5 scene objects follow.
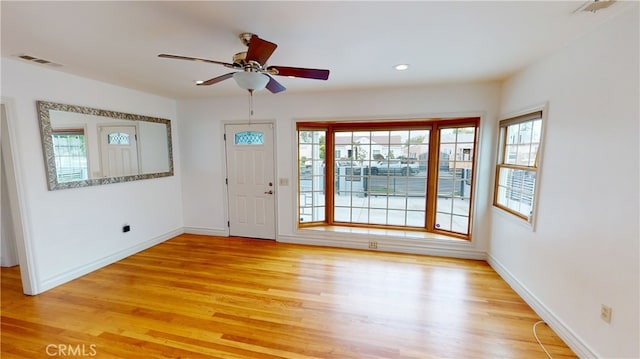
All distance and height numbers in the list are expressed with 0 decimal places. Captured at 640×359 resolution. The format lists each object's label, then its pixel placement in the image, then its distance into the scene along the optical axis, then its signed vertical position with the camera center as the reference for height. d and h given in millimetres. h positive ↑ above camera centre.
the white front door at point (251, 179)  4355 -392
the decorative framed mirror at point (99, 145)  2863 +136
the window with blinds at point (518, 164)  2653 -86
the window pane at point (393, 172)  3848 -243
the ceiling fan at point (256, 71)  1883 +646
